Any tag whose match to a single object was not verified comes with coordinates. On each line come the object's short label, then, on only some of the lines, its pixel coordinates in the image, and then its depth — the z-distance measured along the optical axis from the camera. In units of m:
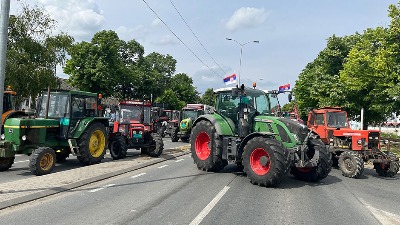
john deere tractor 9.94
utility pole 6.79
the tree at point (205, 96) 90.11
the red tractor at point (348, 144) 11.66
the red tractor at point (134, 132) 13.52
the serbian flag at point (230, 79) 30.18
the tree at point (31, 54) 23.36
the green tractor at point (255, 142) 8.84
